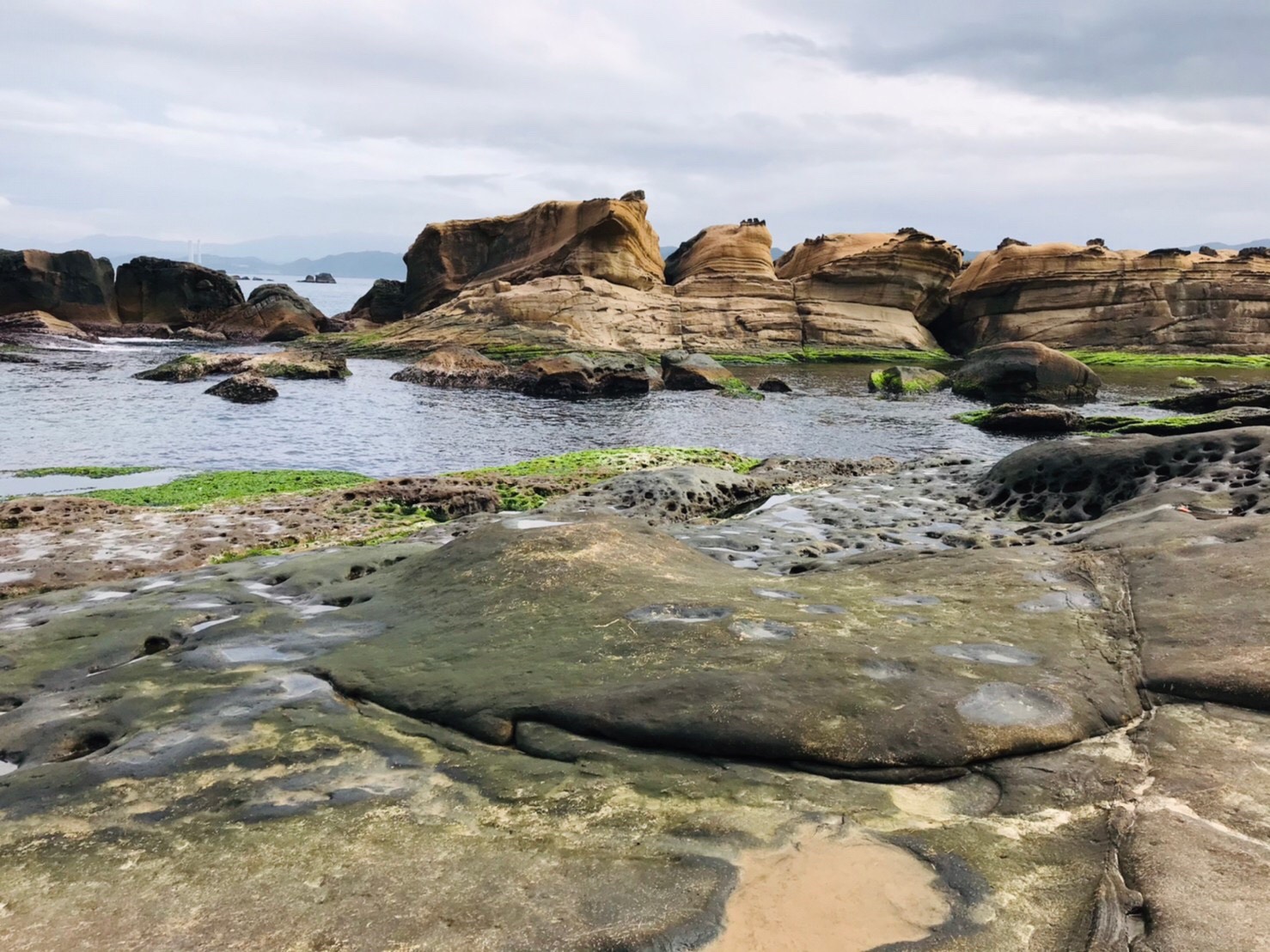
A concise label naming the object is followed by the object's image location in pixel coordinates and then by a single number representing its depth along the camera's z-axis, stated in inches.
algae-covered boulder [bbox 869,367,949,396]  1553.9
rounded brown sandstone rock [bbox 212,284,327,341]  2495.1
